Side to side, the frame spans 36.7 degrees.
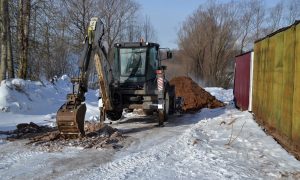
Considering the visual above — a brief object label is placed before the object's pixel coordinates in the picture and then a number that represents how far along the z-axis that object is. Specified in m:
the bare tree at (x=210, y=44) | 56.60
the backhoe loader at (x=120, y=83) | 11.90
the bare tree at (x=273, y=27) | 61.99
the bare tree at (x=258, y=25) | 60.75
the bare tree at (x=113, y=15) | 47.95
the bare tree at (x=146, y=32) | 55.47
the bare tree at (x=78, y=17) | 45.04
